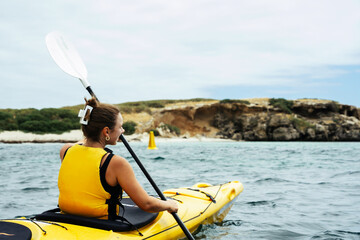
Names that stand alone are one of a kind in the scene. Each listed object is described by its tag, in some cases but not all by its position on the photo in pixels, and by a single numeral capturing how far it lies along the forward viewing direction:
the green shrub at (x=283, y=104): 30.80
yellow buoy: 16.00
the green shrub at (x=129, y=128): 28.17
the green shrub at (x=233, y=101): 32.12
